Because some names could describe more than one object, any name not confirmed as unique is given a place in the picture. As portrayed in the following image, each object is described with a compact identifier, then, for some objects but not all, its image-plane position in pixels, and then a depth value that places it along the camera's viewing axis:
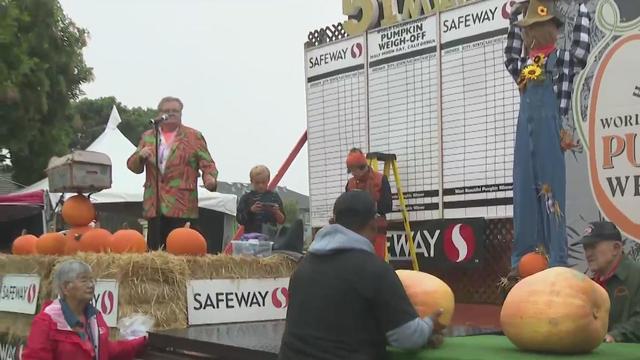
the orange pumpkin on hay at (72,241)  5.45
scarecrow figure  4.30
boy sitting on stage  6.64
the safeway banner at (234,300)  4.78
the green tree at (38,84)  16.84
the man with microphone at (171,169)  5.87
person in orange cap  6.02
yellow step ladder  7.21
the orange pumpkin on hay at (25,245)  6.13
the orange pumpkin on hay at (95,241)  5.28
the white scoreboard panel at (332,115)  8.39
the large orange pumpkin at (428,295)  2.96
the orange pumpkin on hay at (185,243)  5.12
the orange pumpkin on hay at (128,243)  5.22
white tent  14.09
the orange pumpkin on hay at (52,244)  5.56
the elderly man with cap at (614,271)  3.05
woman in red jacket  3.53
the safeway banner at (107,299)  4.67
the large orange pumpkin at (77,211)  5.77
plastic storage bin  5.32
